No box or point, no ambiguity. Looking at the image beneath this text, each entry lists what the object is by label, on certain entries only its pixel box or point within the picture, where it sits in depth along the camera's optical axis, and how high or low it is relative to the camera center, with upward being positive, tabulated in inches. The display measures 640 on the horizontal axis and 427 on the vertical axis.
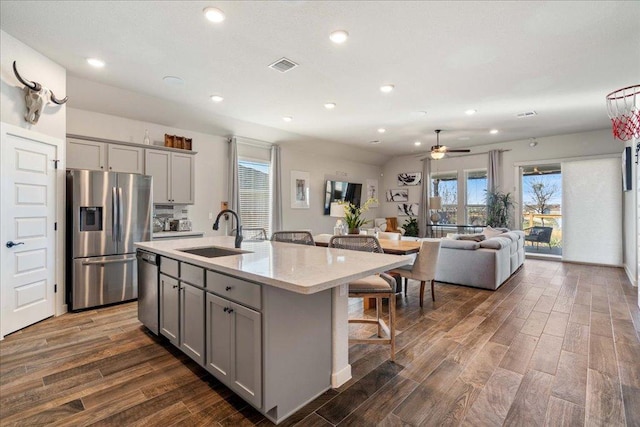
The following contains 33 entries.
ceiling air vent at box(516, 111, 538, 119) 206.3 +70.2
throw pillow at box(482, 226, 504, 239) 240.2 -14.7
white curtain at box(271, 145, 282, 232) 267.7 +20.5
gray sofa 178.7 -30.0
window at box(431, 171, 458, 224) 343.0 +25.2
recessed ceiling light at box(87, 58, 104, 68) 129.9 +66.6
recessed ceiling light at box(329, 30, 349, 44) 109.4 +66.1
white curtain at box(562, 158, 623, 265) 252.4 +2.7
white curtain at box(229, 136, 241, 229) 231.6 +26.2
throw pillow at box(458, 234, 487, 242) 202.6 -15.8
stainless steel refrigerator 144.4 -9.8
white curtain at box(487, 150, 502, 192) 306.2 +46.1
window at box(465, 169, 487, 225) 323.6 +17.7
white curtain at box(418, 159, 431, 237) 350.9 +17.6
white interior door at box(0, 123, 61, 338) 117.3 -5.4
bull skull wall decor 121.0 +47.7
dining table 144.1 -16.7
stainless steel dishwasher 109.8 -28.9
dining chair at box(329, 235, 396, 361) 96.6 -24.0
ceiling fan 241.6 +50.7
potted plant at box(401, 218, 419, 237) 357.7 -16.8
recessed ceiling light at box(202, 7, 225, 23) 96.6 +65.7
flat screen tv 325.1 +24.6
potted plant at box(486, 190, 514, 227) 295.4 +4.0
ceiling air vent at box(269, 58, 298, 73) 131.7 +67.1
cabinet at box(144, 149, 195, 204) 185.9 +25.3
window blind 252.6 +17.9
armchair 290.4 -20.2
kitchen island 65.7 -26.5
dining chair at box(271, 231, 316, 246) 131.3 -10.4
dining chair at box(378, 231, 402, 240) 183.9 -13.6
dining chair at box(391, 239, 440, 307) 146.3 -24.2
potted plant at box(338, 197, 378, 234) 175.5 -3.6
